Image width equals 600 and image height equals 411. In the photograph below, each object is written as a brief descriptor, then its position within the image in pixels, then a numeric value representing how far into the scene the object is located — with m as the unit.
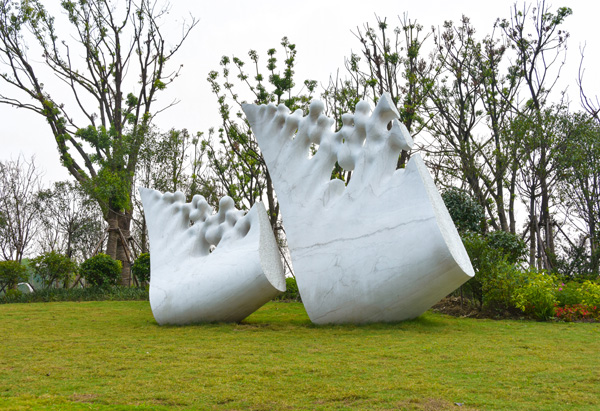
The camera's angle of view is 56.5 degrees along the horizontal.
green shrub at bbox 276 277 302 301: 14.10
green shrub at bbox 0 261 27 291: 14.18
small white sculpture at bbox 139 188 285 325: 7.64
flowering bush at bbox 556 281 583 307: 9.70
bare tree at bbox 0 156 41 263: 23.30
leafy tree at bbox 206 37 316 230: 16.34
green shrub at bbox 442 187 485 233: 13.52
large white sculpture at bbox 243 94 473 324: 6.75
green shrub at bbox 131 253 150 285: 15.18
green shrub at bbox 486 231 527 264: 12.50
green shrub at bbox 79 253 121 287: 14.96
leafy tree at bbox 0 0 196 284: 17.28
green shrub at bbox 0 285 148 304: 13.75
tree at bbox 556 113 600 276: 15.49
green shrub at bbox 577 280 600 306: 9.55
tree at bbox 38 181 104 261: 25.14
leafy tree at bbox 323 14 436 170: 16.17
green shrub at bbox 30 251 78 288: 14.61
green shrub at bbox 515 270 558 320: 8.99
